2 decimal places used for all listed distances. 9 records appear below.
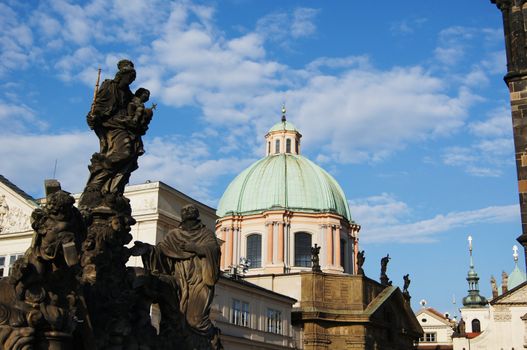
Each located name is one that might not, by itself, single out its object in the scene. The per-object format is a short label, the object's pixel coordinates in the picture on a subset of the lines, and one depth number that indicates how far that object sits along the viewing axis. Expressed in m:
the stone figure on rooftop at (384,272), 57.57
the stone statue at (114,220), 9.47
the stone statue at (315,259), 51.28
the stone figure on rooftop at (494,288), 71.69
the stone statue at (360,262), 53.62
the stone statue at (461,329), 61.34
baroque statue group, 8.26
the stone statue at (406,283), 61.45
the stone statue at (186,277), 10.38
